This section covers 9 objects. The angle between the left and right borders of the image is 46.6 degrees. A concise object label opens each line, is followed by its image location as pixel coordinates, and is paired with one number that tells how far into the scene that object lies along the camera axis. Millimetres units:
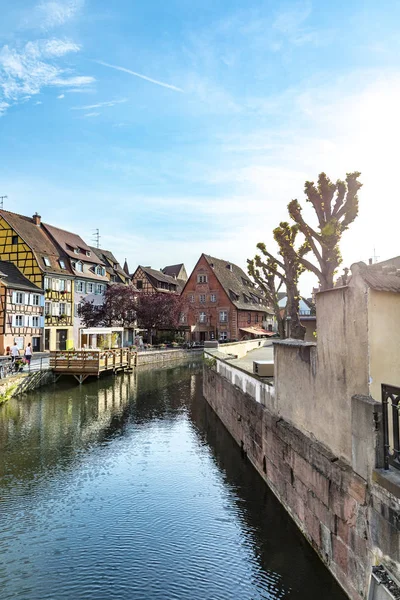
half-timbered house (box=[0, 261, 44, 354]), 40094
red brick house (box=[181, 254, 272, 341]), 66625
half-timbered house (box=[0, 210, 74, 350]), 46281
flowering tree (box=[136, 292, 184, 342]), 55031
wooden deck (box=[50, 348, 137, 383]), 33375
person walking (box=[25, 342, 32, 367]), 32688
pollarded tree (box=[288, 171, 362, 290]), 17641
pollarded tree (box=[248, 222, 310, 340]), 19325
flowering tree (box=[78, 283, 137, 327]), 51350
